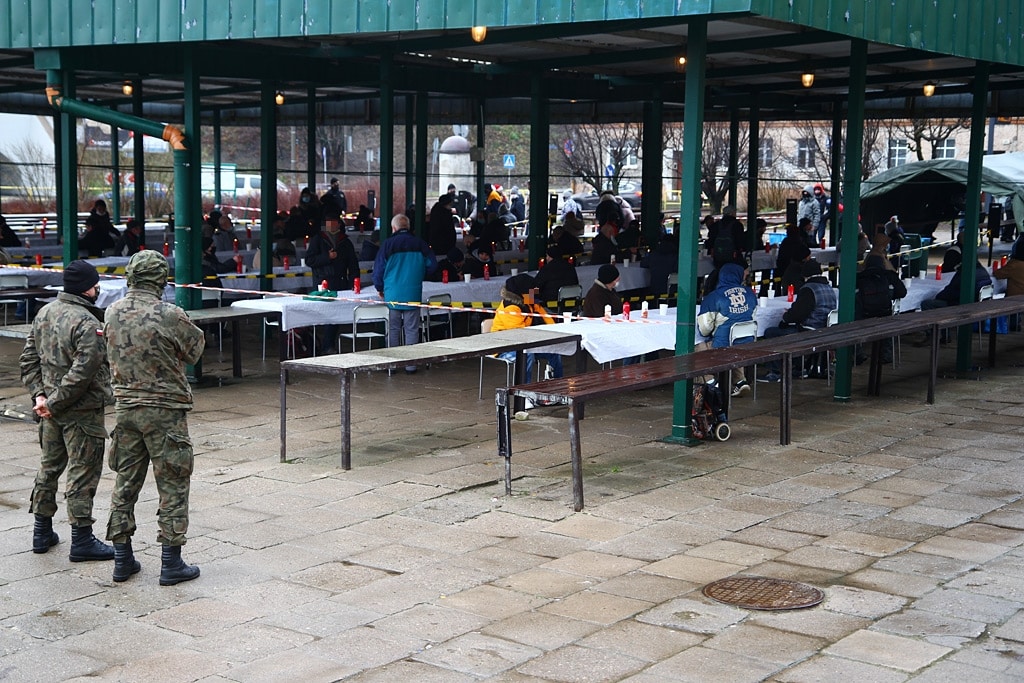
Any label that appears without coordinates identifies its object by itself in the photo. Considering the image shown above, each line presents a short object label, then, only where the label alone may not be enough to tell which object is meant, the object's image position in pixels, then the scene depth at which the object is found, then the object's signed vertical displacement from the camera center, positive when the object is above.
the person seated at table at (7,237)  23.31 -0.76
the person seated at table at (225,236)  22.12 -0.65
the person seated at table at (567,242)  21.08 -0.63
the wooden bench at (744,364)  9.17 -1.29
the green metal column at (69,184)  15.03 +0.12
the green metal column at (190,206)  13.68 -0.10
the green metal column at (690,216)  10.84 -0.10
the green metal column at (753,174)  26.14 +0.60
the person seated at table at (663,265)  18.30 -0.84
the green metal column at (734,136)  27.12 +1.43
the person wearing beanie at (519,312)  12.87 -1.08
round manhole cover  7.08 -2.11
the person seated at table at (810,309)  14.19 -1.10
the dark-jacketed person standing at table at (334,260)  16.09 -0.75
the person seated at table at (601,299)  13.14 -0.95
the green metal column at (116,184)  31.35 +0.27
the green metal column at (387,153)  16.50 +0.58
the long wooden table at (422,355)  10.10 -1.25
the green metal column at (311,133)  24.05 +1.29
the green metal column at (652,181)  23.23 +0.40
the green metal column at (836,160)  25.53 +0.90
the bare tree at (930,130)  41.38 +2.51
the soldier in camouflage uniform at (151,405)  7.22 -1.13
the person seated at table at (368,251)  20.28 -0.79
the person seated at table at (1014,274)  17.56 -0.86
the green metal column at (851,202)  12.76 +0.04
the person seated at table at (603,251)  19.98 -0.72
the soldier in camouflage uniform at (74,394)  7.54 -1.14
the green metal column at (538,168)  18.41 +0.50
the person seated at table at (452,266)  16.53 -0.87
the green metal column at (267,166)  17.27 +0.44
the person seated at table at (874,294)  14.90 -0.98
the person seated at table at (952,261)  19.62 -0.78
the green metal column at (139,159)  23.86 +0.72
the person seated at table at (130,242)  21.17 -0.74
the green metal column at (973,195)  15.00 +0.15
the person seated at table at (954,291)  16.84 -1.04
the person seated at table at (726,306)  12.35 -0.95
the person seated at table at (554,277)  15.12 -0.85
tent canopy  24.22 +0.35
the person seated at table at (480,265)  17.78 -0.86
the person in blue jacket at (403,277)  14.63 -0.85
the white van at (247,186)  54.88 +0.50
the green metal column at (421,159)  23.05 +0.75
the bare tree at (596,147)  50.34 +2.15
